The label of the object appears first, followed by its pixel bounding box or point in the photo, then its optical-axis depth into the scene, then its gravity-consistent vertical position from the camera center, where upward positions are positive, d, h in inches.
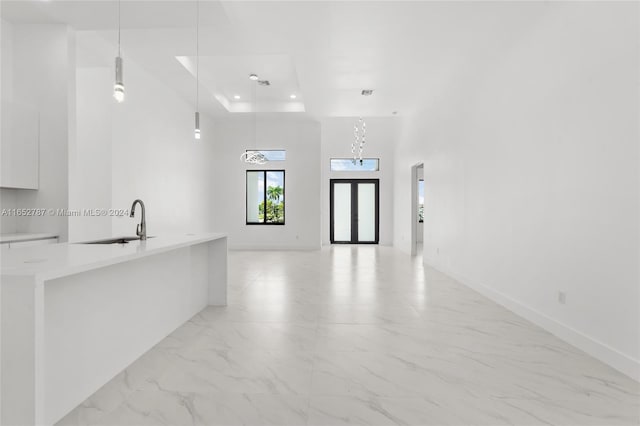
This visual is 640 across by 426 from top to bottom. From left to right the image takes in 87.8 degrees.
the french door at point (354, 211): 448.5 -1.6
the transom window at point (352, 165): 444.1 +60.5
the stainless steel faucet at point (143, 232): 112.1 -7.7
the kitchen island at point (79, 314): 53.2 -24.5
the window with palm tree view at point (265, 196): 374.6 +15.6
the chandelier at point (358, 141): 414.9 +90.5
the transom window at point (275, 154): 373.1 +62.9
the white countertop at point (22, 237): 129.2 -11.2
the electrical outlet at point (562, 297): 112.1 -29.8
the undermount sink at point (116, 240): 109.9 -10.7
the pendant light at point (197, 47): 141.4 +92.2
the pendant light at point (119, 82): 94.4 +36.5
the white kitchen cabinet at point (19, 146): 136.6 +27.4
